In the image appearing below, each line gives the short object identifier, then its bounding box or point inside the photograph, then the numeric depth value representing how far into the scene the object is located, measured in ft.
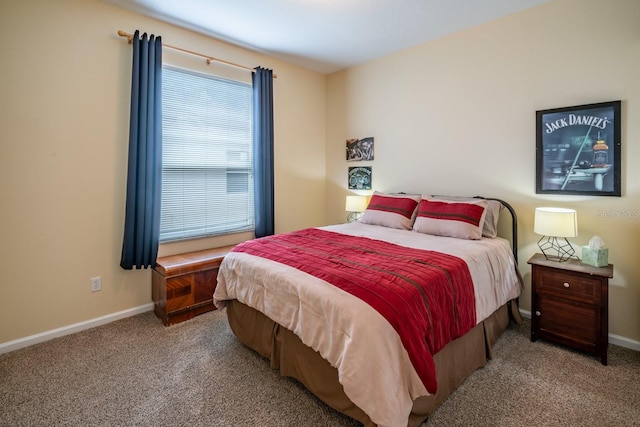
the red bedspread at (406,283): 4.84
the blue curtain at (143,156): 9.00
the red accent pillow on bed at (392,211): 10.53
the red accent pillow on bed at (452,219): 8.79
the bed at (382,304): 4.64
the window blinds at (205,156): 10.24
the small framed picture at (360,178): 13.51
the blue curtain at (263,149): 12.05
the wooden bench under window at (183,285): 9.09
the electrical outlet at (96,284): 8.96
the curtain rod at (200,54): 8.92
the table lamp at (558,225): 7.45
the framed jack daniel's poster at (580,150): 7.75
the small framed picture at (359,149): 13.34
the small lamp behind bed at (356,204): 13.02
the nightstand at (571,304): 7.00
